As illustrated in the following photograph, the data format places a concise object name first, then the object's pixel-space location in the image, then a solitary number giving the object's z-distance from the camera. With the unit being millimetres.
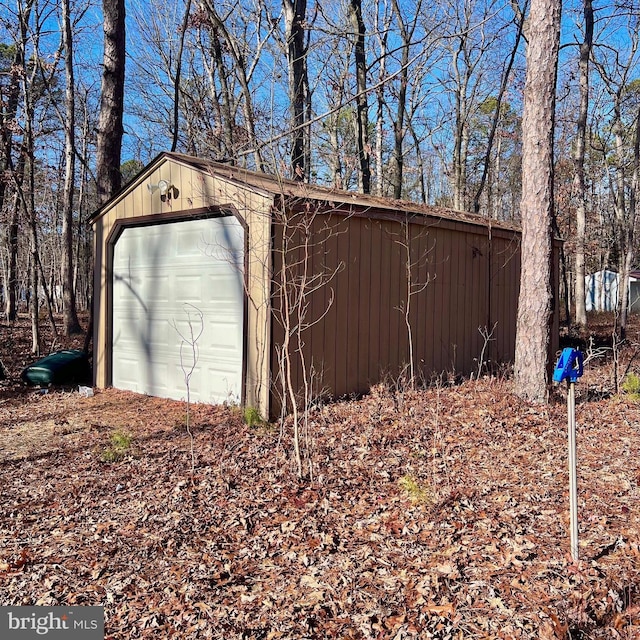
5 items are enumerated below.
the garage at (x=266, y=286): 6062
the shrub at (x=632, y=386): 6633
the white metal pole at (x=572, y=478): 2924
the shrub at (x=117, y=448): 5027
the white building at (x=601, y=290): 30772
